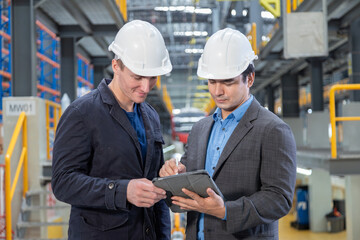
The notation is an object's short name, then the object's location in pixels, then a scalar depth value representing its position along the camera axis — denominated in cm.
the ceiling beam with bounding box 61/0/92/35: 875
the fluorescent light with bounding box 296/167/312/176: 955
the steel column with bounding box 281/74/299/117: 1838
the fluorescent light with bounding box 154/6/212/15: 2102
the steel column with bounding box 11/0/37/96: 743
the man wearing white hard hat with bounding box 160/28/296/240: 207
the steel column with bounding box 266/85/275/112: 2214
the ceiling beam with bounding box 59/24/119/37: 1041
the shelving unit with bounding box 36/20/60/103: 1518
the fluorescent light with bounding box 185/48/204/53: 2972
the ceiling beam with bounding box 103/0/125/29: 838
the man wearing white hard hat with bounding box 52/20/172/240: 220
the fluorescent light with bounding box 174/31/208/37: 2730
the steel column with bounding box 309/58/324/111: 1333
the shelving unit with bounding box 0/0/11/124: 1291
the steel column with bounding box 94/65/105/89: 1407
